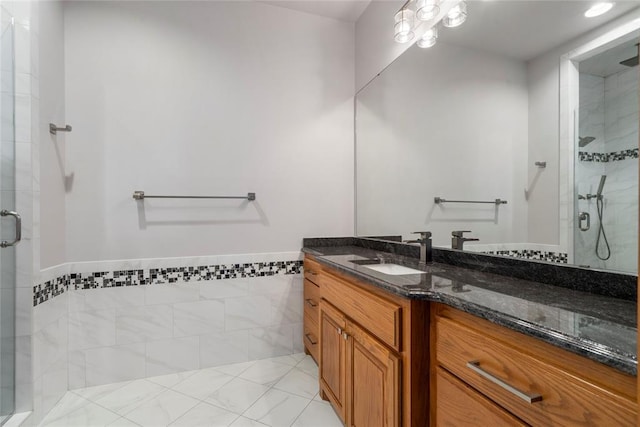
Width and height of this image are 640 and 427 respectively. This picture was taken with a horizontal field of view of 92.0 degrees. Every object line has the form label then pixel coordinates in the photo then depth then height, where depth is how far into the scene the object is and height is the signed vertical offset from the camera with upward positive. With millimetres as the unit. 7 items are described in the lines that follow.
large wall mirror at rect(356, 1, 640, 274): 908 +322
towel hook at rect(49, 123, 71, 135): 1737 +482
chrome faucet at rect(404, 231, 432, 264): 1632 -182
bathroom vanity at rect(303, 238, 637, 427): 582 -347
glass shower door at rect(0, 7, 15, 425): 1462 -28
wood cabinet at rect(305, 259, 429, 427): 988 -535
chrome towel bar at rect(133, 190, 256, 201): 1977 +109
